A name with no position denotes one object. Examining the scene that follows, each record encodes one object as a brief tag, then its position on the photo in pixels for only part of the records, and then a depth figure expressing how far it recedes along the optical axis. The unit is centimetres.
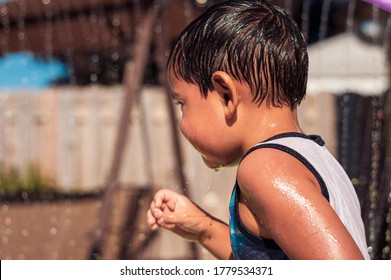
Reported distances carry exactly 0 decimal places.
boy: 219
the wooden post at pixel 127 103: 546
